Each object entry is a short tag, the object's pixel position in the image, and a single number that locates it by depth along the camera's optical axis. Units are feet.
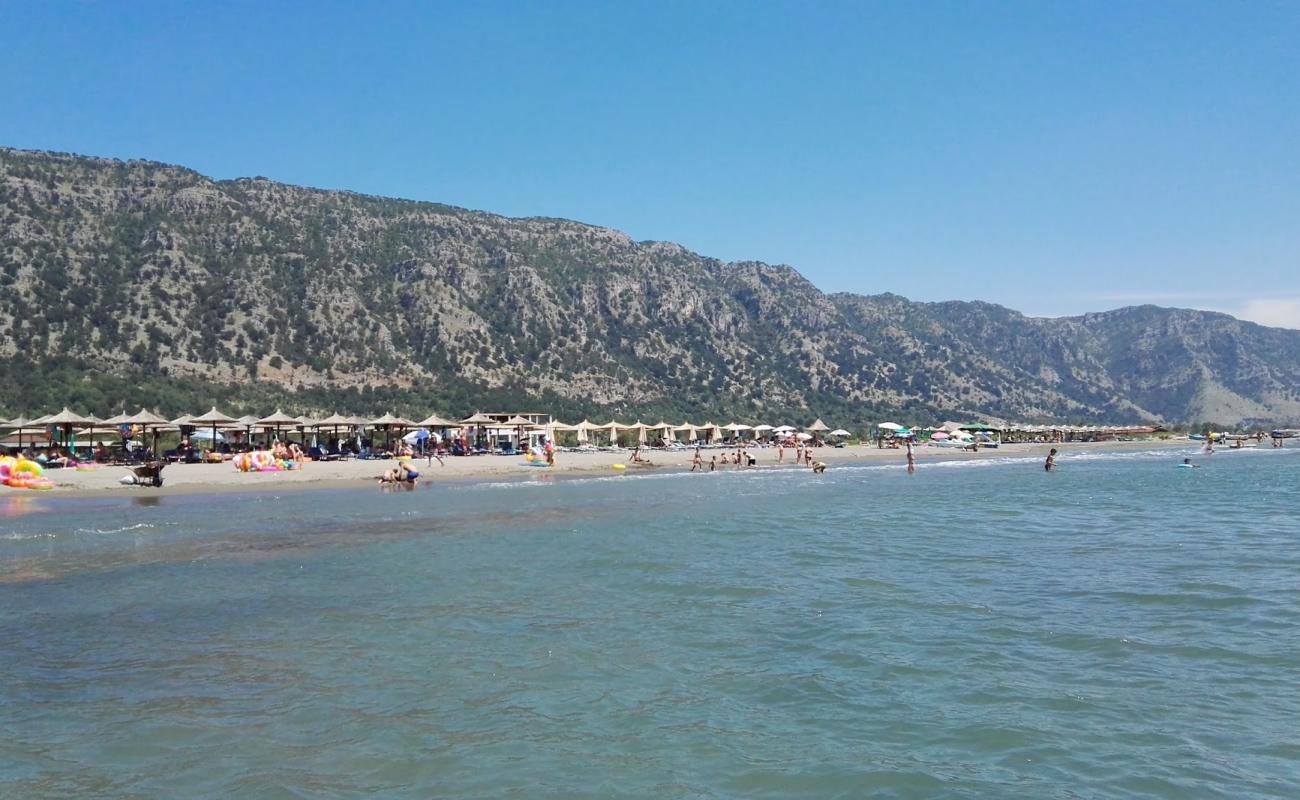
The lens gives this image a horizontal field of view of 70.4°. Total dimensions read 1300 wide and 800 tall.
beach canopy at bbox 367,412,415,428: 155.43
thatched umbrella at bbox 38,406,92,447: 122.31
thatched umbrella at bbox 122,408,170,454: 128.98
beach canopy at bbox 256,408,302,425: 144.87
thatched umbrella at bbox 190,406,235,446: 138.62
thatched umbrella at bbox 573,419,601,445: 219.32
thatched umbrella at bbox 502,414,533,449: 193.88
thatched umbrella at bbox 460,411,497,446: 186.70
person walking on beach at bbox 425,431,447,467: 174.52
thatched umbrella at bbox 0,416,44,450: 123.65
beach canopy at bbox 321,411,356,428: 153.69
